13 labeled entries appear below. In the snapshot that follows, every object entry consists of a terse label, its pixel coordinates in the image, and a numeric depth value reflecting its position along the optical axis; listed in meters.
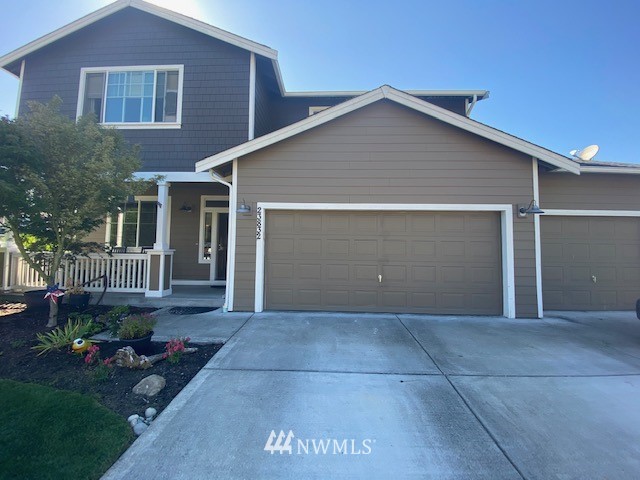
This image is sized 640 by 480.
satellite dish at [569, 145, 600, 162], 8.66
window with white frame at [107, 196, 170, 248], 9.35
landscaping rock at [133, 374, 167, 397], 3.23
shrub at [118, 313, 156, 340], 4.18
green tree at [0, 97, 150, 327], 4.87
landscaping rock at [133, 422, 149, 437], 2.64
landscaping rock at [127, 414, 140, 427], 2.74
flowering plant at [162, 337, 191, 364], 3.95
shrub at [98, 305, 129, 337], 4.90
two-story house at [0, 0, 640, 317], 6.47
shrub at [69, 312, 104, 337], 4.98
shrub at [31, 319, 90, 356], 4.36
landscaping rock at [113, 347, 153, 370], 3.77
